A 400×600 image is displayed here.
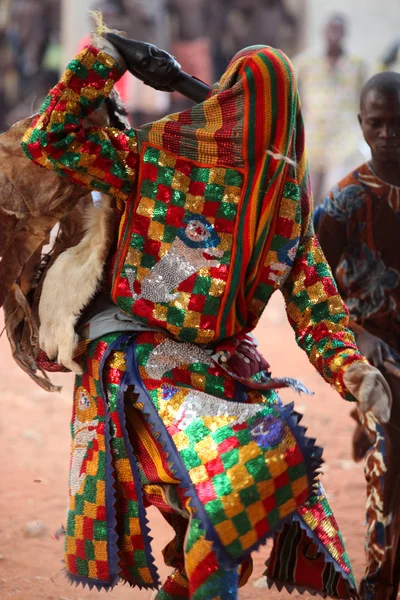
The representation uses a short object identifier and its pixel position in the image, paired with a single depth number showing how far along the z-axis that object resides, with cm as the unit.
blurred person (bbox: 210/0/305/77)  1702
